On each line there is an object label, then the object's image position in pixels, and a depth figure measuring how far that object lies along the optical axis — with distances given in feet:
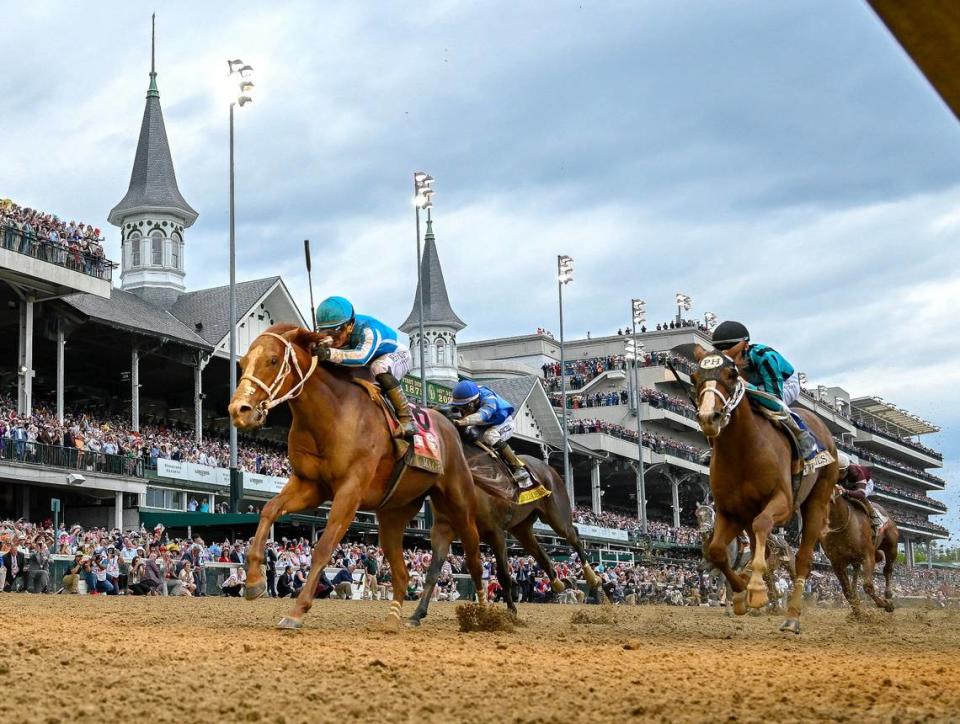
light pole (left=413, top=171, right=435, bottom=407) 130.93
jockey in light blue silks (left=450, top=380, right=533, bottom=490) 49.83
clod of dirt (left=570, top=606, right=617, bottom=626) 48.73
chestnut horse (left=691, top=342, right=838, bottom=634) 35.73
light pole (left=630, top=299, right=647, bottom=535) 196.13
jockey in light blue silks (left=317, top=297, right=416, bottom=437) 36.81
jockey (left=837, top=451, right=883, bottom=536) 60.23
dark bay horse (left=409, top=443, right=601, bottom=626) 49.78
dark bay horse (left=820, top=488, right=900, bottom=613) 58.70
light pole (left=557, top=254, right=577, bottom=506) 171.25
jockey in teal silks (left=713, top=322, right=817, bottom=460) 38.91
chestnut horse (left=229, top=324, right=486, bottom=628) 32.65
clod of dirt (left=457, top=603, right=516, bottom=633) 36.76
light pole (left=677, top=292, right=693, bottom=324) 324.06
